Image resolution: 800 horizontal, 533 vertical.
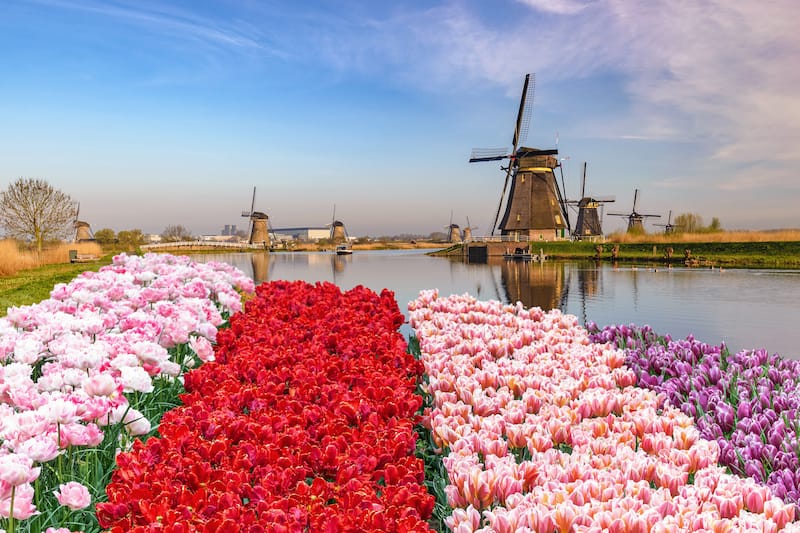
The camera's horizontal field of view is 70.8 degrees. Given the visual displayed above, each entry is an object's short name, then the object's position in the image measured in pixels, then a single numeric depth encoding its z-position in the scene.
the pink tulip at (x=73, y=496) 2.43
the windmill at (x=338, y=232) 102.62
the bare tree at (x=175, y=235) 81.83
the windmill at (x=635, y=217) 80.25
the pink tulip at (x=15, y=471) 2.30
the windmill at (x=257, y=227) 85.06
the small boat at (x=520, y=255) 49.86
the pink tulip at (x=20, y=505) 2.31
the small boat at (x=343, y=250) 83.19
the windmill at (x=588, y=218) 67.19
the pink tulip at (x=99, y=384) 3.13
